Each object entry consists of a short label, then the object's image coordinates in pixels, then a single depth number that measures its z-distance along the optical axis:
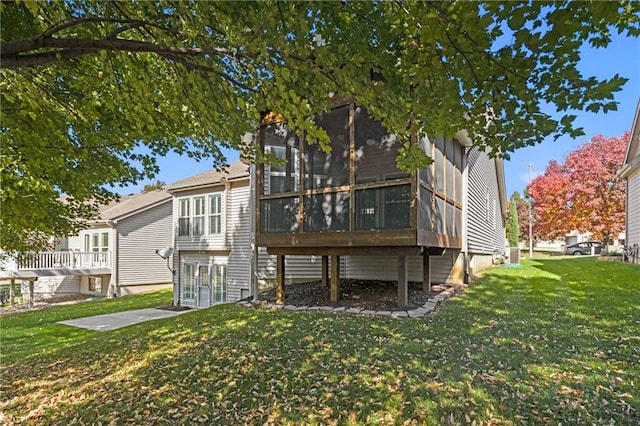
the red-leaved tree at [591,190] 22.10
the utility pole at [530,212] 28.84
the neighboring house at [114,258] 19.24
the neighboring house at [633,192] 13.56
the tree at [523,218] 38.00
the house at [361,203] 7.08
